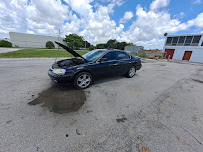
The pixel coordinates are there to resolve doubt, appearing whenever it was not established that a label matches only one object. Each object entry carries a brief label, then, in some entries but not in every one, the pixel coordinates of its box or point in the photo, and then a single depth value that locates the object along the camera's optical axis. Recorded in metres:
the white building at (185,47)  16.75
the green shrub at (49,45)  32.66
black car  2.84
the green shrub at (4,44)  28.09
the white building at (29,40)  37.88
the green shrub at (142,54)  20.77
